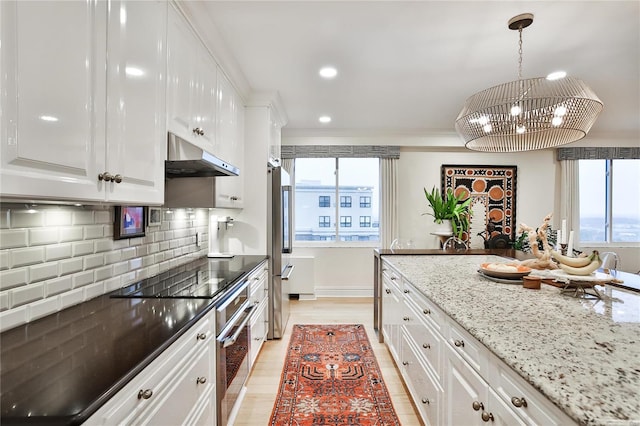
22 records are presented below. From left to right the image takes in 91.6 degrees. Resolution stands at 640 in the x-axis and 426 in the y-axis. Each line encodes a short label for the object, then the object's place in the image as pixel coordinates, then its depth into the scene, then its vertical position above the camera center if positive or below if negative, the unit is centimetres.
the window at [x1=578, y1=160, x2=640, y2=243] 516 +17
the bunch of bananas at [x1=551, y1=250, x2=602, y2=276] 163 -28
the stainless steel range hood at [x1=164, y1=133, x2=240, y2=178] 167 +29
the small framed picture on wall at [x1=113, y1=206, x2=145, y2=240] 169 -6
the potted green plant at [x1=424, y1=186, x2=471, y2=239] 463 +2
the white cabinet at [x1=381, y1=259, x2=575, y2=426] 90 -65
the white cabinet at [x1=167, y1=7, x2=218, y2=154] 173 +80
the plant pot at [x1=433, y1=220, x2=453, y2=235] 473 -25
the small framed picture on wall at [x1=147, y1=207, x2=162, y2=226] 205 -3
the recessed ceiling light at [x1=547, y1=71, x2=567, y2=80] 275 +124
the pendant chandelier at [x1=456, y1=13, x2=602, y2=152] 192 +67
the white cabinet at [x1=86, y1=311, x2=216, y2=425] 84 -60
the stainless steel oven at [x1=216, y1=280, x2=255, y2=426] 161 -78
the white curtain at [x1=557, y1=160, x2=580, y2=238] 504 +40
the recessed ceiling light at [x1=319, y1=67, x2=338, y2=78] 274 +126
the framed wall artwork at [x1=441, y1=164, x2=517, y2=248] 507 +32
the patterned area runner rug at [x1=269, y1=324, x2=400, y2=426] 202 -132
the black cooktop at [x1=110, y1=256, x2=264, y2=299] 162 -43
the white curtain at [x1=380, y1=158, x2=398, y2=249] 489 +18
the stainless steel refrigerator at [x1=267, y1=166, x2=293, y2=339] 315 -41
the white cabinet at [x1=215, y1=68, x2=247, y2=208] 249 +65
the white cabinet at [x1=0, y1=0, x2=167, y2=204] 82 +37
